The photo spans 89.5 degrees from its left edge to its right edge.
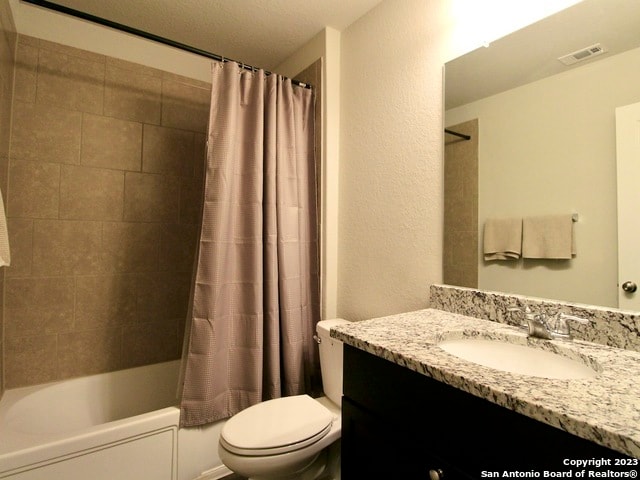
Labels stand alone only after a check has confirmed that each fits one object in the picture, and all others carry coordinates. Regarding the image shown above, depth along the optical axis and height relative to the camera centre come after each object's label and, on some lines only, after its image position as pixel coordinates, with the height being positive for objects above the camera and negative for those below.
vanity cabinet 0.55 -0.39
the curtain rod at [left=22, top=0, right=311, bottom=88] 1.36 +0.99
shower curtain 1.52 -0.07
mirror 0.95 +0.36
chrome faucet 0.95 -0.24
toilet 1.15 -0.72
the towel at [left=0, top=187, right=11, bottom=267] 1.01 +0.00
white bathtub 1.17 -0.83
